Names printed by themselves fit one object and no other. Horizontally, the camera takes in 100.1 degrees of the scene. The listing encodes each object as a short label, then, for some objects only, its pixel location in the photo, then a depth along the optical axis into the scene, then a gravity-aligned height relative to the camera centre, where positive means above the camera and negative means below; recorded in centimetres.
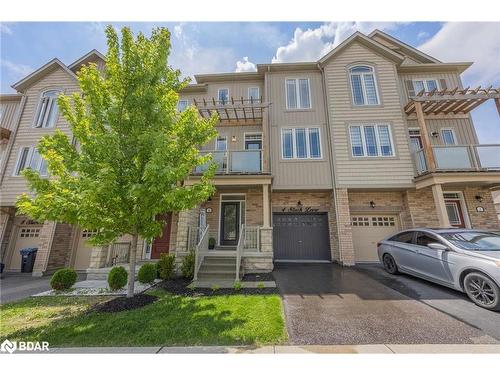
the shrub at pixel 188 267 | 775 -109
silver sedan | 458 -56
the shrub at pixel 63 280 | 675 -135
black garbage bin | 1041 -108
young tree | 484 +205
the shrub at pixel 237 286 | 628 -143
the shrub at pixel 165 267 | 787 -113
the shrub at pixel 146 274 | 718 -126
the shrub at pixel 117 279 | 664 -130
